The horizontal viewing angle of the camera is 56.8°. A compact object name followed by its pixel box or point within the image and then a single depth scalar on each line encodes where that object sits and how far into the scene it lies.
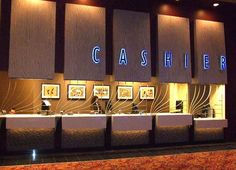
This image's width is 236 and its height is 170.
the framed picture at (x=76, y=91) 6.38
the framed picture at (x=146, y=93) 6.92
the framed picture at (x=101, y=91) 6.58
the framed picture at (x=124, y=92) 6.78
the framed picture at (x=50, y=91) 6.21
